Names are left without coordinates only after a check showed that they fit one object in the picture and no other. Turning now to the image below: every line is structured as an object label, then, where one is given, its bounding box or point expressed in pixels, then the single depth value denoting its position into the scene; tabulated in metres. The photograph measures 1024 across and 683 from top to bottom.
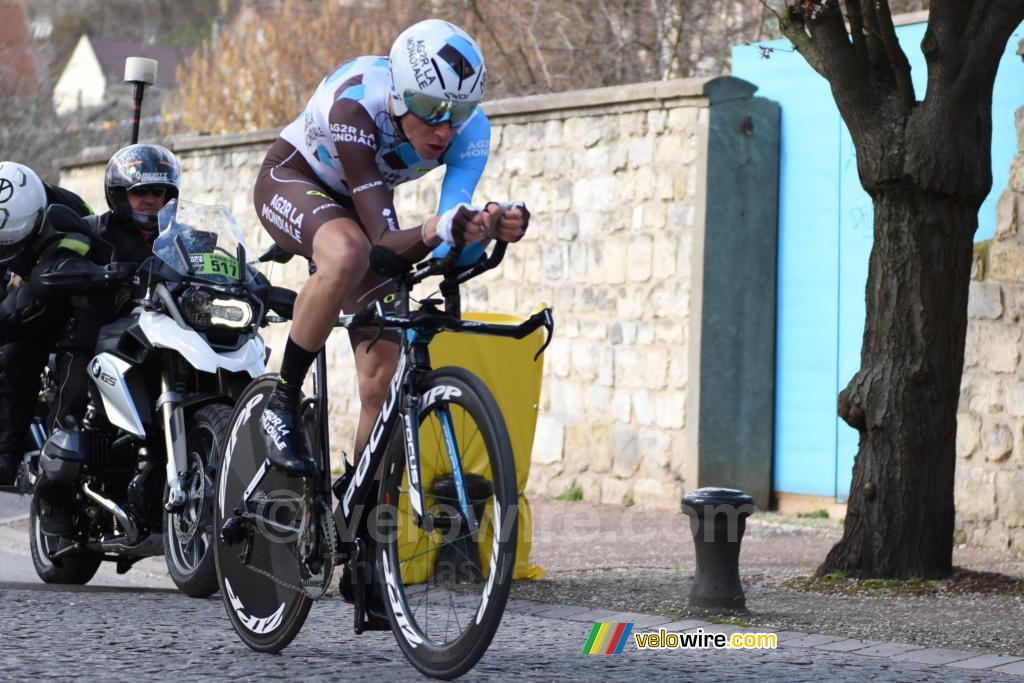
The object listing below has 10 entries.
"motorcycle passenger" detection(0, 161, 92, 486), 15.02
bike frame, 9.47
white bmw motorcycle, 13.69
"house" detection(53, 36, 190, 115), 132.75
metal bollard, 13.59
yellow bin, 14.84
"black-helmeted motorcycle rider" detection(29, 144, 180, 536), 14.95
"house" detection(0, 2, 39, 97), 71.56
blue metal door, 21.83
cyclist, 9.89
